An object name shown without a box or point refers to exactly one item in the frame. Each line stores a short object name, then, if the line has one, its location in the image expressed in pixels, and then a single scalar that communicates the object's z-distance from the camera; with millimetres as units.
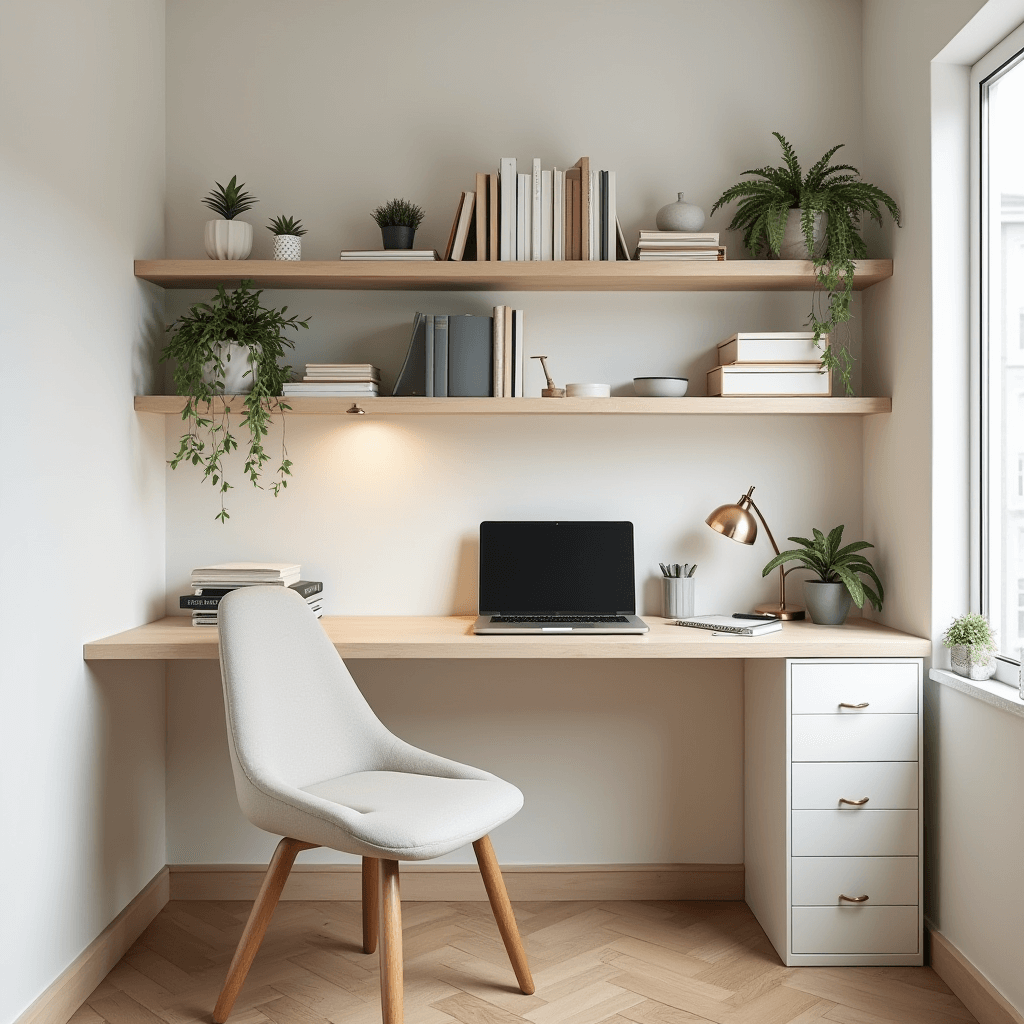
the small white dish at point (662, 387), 2686
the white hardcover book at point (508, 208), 2672
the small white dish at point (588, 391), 2670
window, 2264
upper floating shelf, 2621
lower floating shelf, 2623
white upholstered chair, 1969
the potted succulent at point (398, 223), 2711
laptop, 2771
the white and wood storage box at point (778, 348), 2648
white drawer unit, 2408
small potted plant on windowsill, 2264
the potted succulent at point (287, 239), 2707
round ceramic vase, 2713
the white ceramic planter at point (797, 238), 2666
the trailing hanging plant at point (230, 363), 2613
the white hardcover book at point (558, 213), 2680
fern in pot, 2613
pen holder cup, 2818
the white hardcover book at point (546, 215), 2680
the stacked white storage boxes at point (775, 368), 2652
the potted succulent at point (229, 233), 2691
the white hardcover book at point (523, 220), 2680
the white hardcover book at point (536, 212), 2676
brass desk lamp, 2717
